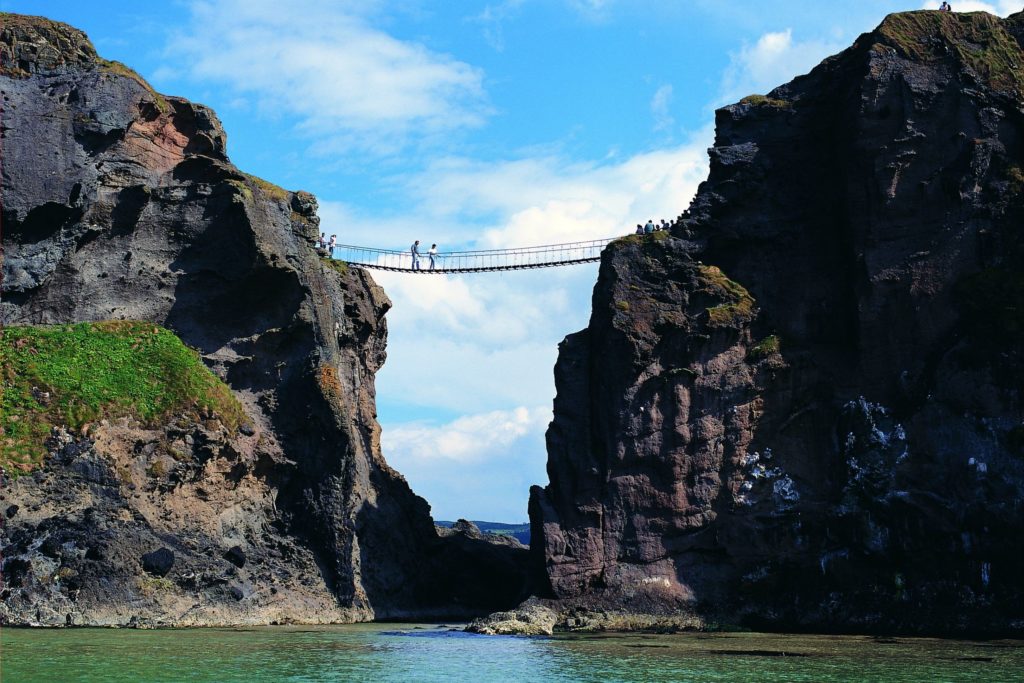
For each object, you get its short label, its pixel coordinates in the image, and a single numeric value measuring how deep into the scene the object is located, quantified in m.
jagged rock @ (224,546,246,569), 58.59
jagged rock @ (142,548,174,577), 54.47
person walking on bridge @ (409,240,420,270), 74.12
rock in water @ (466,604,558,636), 54.03
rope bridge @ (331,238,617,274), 71.69
